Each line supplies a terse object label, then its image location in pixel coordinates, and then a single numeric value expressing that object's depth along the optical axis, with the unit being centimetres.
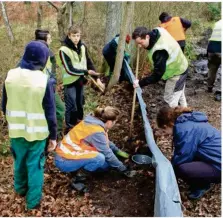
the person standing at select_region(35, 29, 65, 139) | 352
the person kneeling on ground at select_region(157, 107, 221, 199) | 282
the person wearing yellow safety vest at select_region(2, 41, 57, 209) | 251
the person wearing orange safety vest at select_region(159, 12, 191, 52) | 509
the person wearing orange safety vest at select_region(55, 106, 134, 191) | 299
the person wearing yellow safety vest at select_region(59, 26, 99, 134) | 370
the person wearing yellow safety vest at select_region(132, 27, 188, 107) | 368
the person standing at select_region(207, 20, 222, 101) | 478
